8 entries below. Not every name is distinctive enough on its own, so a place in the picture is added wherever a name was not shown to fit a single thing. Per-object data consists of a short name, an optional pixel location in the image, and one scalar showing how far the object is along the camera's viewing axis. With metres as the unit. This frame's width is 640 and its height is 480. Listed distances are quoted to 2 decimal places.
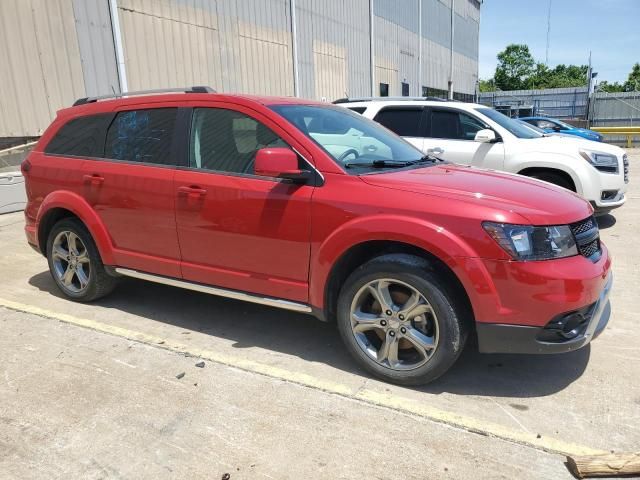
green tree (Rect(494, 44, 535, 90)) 84.50
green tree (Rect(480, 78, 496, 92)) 81.60
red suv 2.91
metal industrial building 9.51
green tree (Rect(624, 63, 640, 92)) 67.64
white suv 7.12
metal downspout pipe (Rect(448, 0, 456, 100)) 34.84
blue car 17.97
